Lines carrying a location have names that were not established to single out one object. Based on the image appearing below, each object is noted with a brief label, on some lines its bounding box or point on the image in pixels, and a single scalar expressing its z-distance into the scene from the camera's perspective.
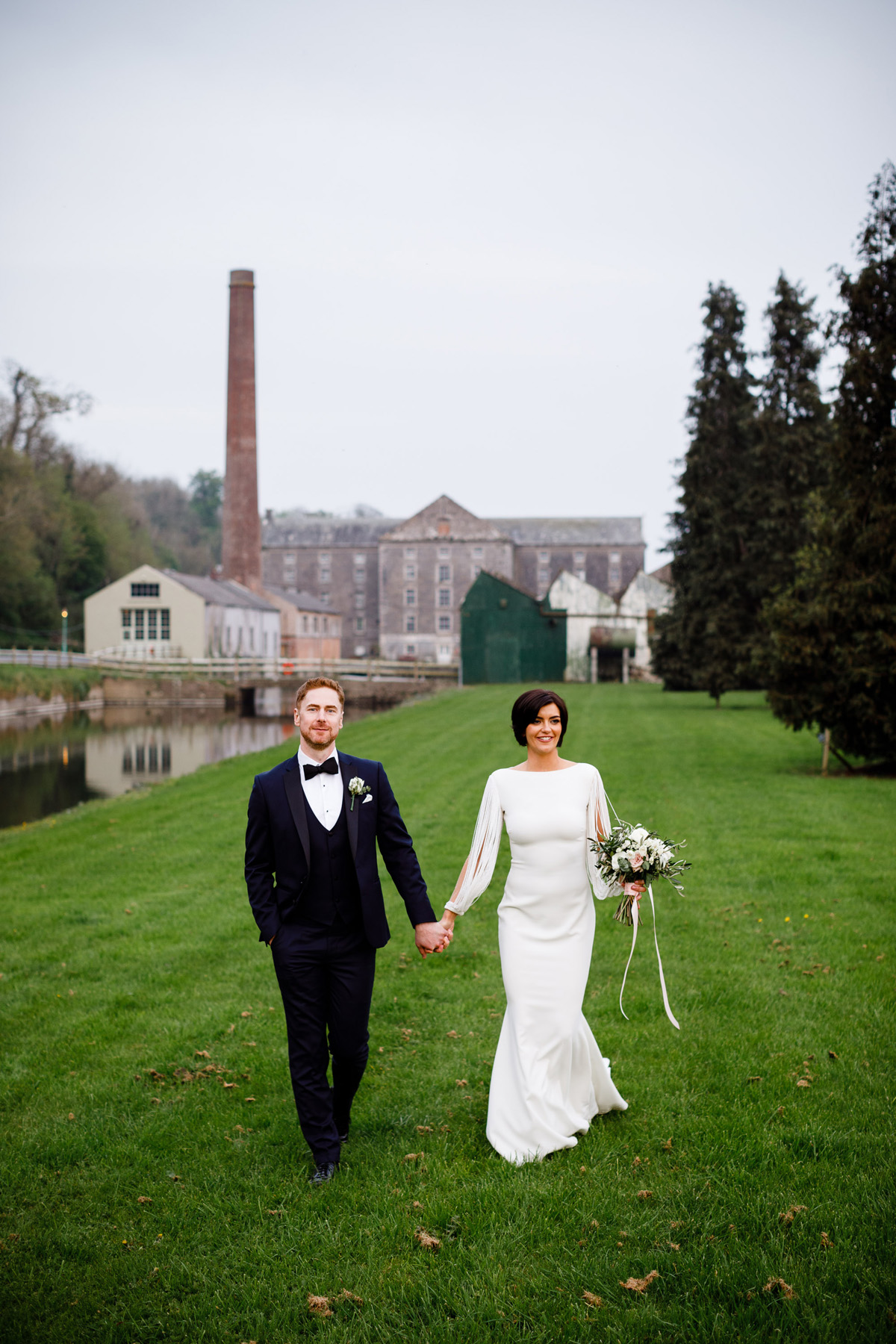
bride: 4.43
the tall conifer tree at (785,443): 30.42
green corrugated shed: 47.09
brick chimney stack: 57.19
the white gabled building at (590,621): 47.53
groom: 4.28
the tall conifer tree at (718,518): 31.00
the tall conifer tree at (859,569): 15.48
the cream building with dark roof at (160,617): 55.56
